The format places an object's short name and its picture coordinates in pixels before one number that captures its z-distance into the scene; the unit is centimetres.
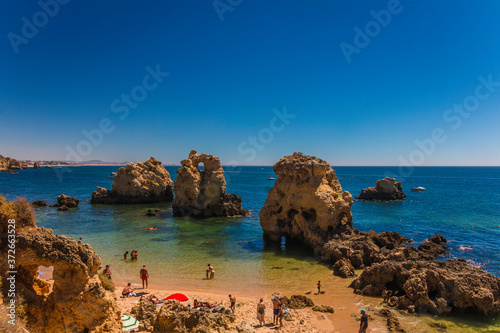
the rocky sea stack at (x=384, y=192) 6259
